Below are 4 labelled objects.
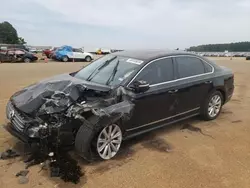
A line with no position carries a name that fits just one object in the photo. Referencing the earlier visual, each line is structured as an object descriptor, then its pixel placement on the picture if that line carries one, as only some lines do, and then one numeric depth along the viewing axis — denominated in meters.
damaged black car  2.72
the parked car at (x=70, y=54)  19.10
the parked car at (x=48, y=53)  21.62
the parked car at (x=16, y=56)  16.99
